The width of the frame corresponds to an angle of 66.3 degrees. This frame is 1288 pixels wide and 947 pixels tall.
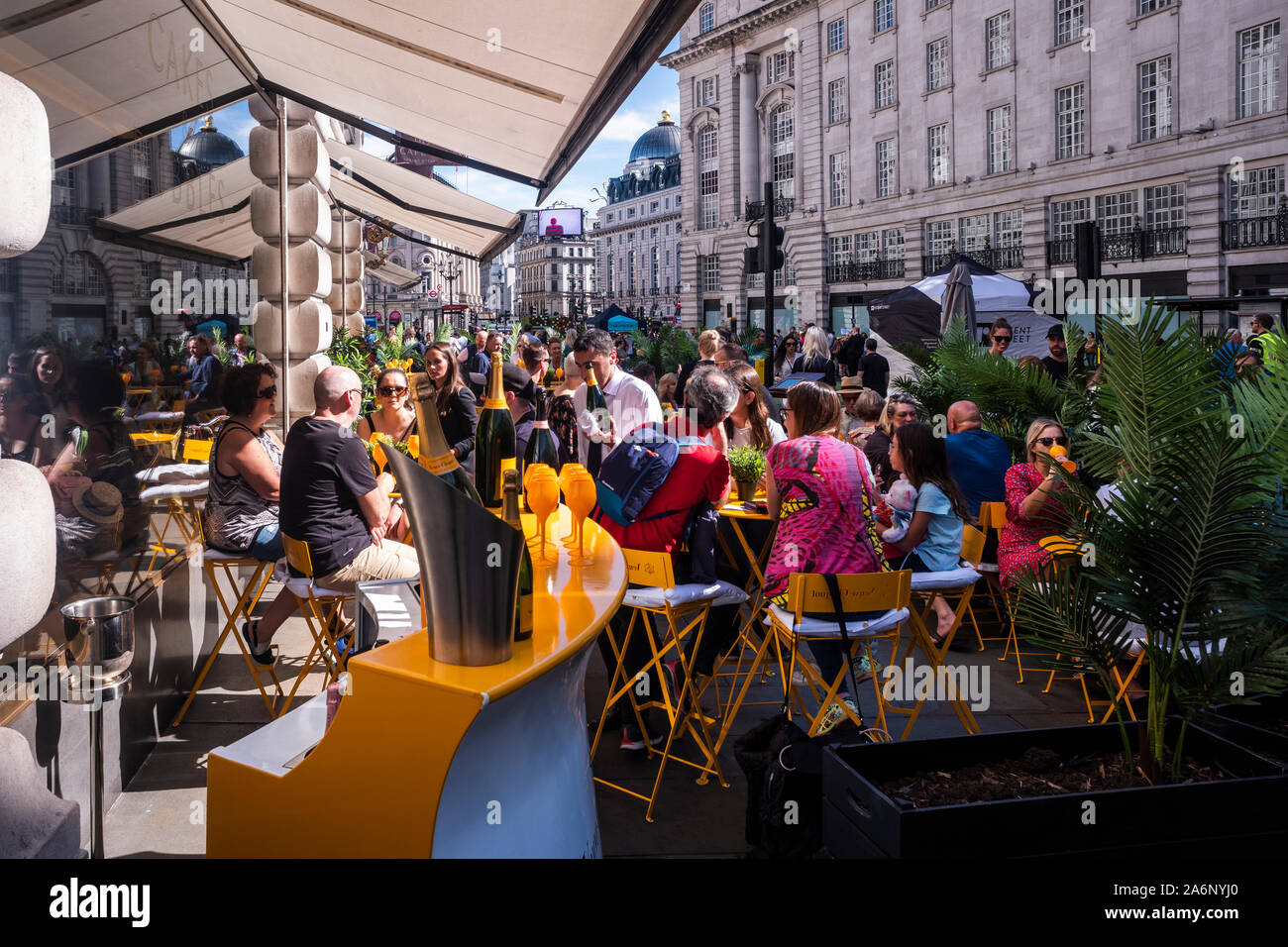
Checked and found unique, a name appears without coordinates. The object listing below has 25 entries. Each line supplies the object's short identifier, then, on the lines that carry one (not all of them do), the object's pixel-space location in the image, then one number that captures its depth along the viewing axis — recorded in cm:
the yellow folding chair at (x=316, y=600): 441
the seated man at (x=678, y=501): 441
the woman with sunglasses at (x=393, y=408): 573
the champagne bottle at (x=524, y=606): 196
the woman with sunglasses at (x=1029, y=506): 520
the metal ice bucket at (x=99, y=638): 285
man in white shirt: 660
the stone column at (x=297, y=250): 770
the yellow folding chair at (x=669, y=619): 404
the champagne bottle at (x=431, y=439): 277
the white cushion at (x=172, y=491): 474
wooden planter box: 242
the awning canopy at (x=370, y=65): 353
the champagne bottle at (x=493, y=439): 317
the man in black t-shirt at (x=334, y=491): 439
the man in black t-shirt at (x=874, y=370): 1274
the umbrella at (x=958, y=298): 1212
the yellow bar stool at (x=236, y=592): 466
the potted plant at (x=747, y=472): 536
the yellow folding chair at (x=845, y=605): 385
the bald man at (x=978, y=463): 616
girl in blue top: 498
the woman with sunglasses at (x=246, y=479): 481
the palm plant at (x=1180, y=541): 263
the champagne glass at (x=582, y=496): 296
